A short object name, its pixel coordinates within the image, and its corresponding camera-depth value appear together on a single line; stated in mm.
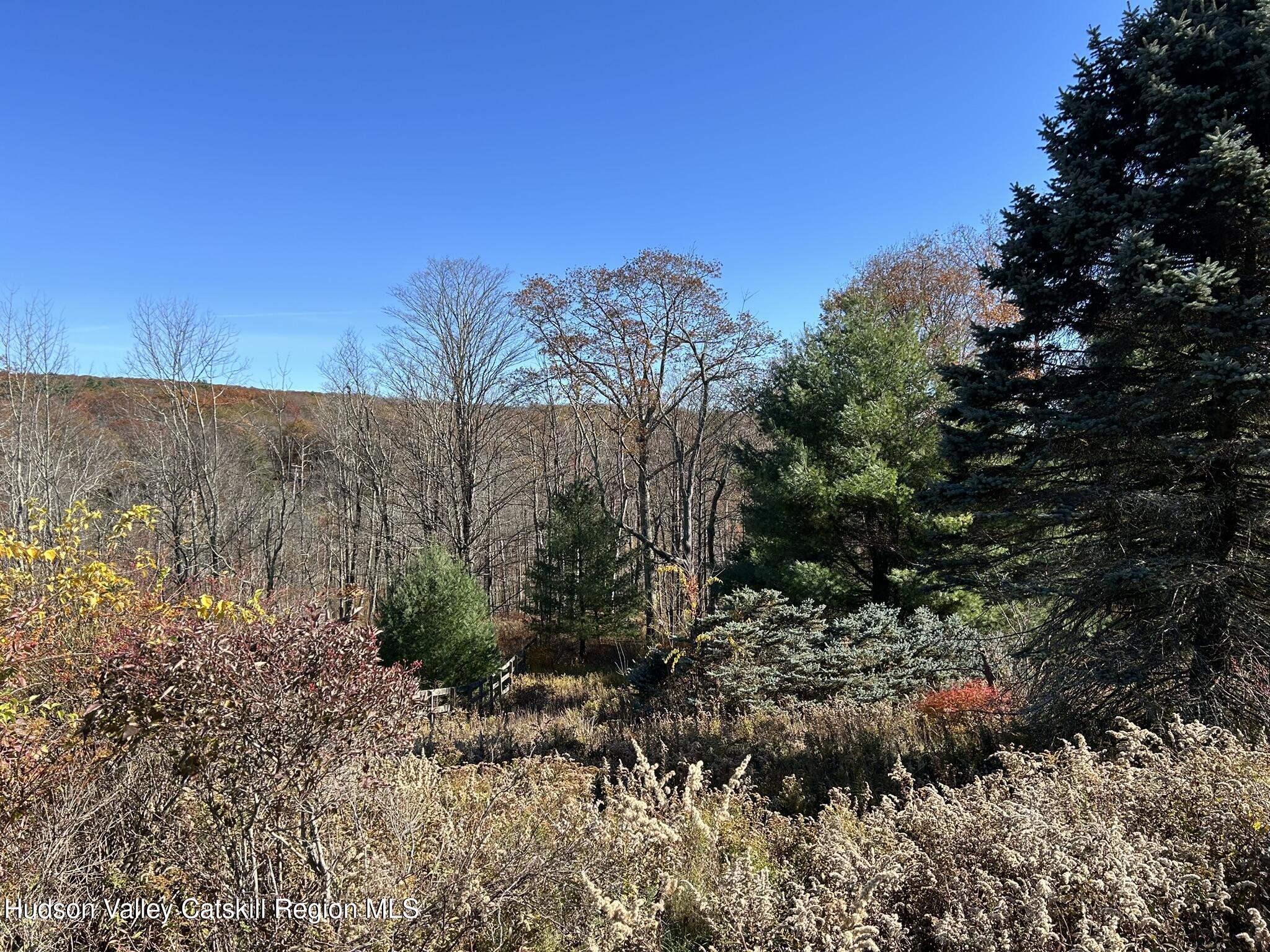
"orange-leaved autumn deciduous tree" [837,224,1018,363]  19141
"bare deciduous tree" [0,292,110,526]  17891
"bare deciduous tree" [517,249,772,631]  18234
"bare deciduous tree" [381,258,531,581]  20141
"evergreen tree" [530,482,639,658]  19406
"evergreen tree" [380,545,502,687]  14758
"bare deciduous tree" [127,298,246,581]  20984
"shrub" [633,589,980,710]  9266
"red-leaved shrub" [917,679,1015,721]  7684
